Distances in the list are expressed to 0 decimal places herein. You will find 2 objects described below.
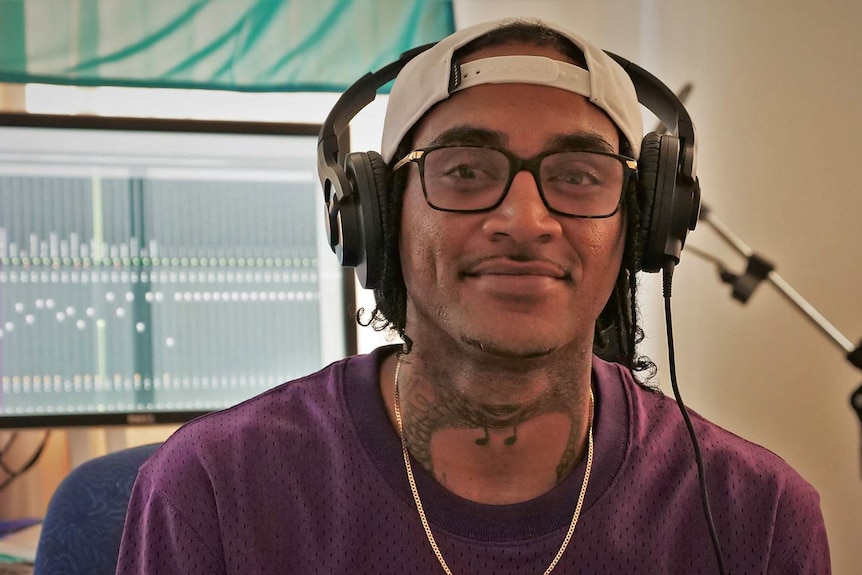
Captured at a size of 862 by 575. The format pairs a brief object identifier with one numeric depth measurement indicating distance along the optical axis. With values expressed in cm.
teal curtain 165
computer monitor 148
